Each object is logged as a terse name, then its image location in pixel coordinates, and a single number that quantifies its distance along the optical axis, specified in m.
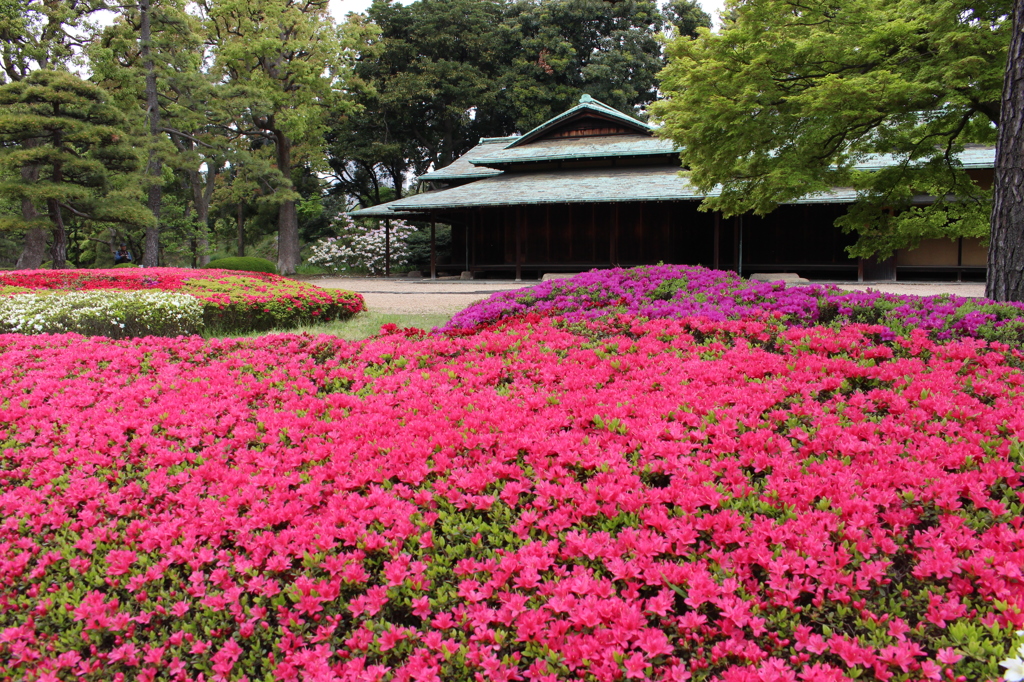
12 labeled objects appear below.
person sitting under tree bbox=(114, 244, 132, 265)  33.31
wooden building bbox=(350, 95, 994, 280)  21.02
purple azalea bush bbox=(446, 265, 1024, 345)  5.16
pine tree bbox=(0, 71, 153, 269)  17.61
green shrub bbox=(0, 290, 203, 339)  8.20
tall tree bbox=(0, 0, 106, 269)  23.31
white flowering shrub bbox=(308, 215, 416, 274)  31.00
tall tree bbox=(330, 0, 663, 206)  36.25
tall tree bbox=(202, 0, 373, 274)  29.41
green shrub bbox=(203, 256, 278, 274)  25.37
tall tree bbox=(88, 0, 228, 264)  23.50
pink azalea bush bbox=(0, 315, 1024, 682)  1.94
